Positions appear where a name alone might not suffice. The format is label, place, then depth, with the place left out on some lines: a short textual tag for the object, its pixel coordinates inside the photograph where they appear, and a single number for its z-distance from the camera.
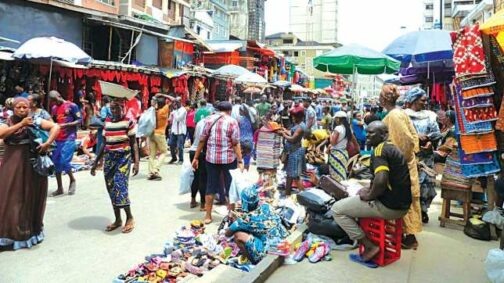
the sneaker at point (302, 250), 4.68
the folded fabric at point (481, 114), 5.04
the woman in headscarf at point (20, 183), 4.80
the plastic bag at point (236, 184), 5.75
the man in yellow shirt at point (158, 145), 9.44
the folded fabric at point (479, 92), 5.02
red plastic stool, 4.34
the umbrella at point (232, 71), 18.05
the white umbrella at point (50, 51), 10.41
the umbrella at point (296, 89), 32.80
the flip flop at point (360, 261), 4.38
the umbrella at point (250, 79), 17.56
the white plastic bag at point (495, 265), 3.48
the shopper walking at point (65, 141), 7.59
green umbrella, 8.89
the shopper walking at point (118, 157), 5.55
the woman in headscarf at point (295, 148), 6.96
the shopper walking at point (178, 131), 11.05
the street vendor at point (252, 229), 4.44
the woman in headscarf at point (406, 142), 4.63
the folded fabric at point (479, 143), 5.07
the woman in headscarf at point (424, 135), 5.81
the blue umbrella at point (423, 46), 7.80
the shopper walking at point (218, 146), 6.02
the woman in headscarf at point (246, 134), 8.84
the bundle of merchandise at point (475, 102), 5.04
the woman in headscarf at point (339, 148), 7.36
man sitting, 4.04
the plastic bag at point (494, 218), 5.02
